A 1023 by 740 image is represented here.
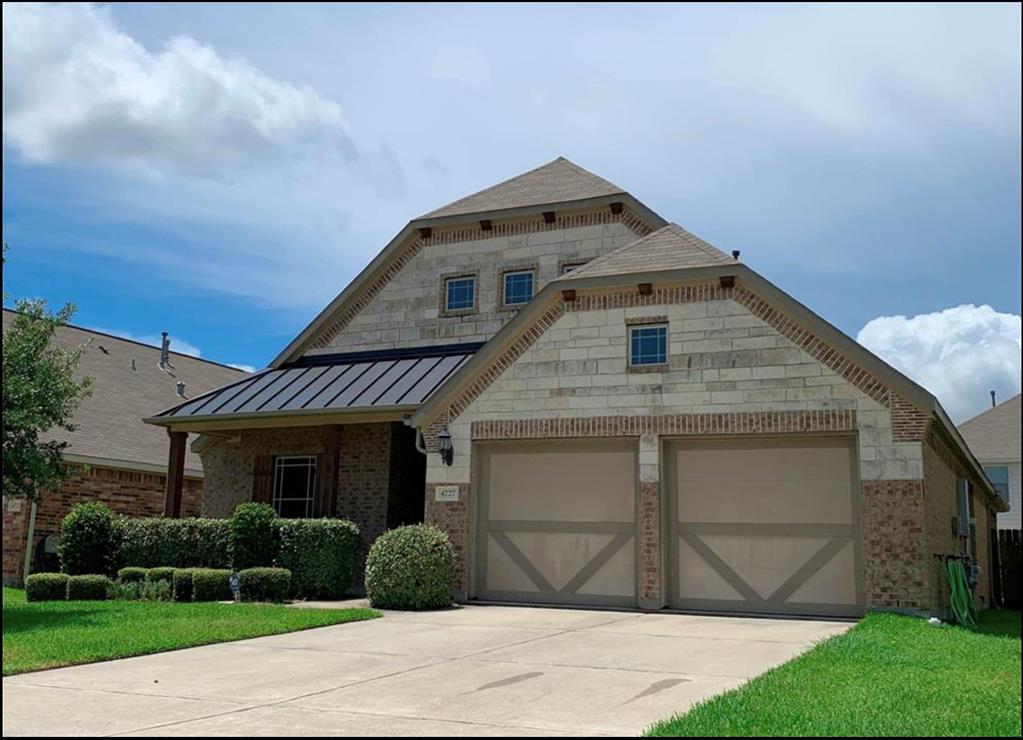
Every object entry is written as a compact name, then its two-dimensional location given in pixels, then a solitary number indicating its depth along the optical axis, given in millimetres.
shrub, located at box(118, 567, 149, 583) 16703
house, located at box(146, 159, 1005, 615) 13875
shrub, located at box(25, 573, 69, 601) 16312
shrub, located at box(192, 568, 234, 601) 16031
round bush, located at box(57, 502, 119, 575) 17781
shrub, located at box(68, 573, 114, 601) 16250
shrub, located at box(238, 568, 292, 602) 15961
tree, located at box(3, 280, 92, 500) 12844
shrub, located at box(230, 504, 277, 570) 16906
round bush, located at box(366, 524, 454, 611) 14898
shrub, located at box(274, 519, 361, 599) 16641
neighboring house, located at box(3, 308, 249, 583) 21516
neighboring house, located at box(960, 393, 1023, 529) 33500
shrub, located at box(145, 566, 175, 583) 16422
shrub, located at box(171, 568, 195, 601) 16250
